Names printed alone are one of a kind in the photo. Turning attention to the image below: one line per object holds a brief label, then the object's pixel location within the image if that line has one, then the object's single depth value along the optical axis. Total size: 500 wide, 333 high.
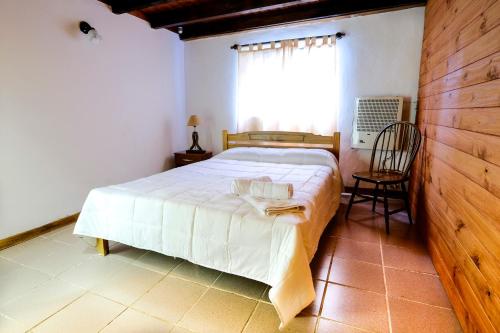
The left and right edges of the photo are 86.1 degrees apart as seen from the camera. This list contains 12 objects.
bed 1.35
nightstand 3.83
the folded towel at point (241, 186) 1.81
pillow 2.95
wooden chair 2.43
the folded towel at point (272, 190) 1.70
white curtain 3.36
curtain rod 3.21
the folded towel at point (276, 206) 1.51
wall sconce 2.64
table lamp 3.82
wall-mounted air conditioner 3.06
